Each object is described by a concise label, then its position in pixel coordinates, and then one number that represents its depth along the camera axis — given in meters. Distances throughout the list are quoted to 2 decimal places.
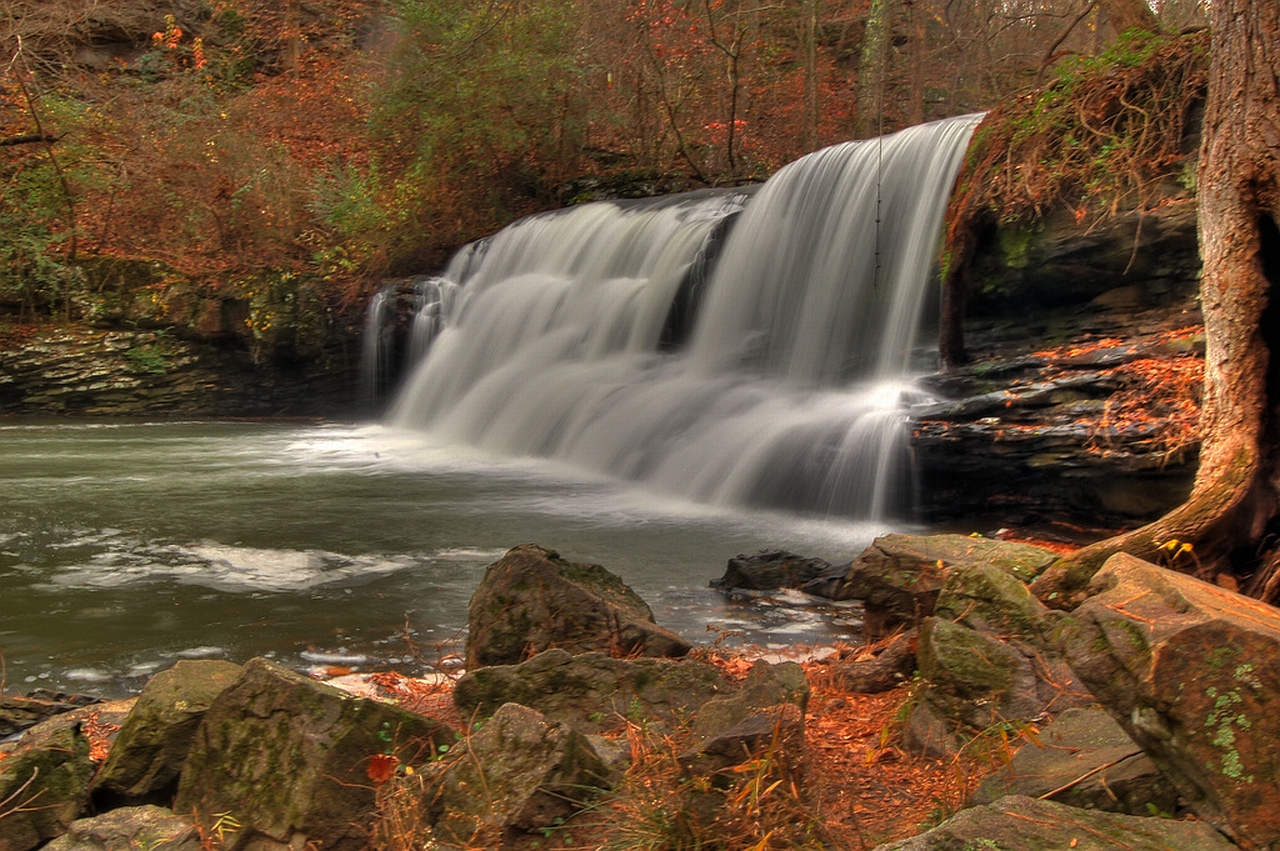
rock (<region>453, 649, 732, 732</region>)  3.77
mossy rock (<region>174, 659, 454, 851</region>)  3.13
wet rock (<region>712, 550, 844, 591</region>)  6.67
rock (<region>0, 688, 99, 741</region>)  4.26
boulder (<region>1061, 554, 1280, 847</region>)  2.16
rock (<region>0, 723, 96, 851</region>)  3.13
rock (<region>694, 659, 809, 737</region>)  3.08
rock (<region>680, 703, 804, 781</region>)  2.79
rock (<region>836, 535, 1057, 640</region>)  5.22
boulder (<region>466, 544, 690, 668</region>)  4.64
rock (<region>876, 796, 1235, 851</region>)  2.13
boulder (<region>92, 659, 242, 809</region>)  3.49
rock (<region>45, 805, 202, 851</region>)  3.09
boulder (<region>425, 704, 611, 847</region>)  2.90
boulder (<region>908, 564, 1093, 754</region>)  3.46
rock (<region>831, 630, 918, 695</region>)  4.39
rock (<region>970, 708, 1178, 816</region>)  2.47
